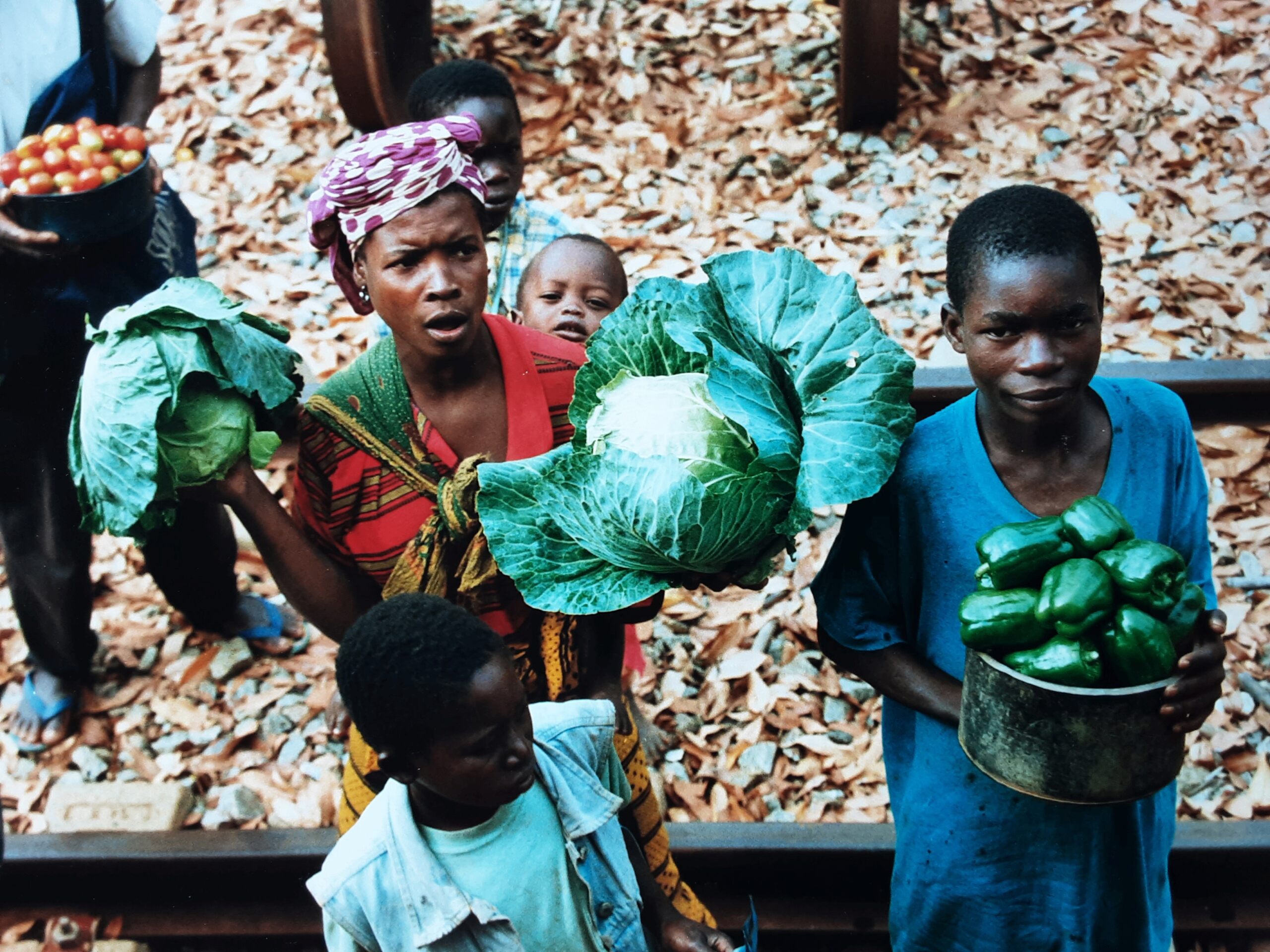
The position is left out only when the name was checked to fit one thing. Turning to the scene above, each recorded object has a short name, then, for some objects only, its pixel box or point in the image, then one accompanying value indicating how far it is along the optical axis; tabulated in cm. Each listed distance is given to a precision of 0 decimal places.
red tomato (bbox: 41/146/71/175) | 353
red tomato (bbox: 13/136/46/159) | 356
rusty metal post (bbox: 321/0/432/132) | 623
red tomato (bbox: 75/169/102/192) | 353
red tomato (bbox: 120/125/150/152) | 369
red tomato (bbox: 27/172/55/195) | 349
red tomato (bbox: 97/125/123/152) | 366
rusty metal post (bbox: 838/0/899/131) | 630
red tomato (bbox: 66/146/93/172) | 356
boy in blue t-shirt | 205
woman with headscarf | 245
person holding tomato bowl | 363
